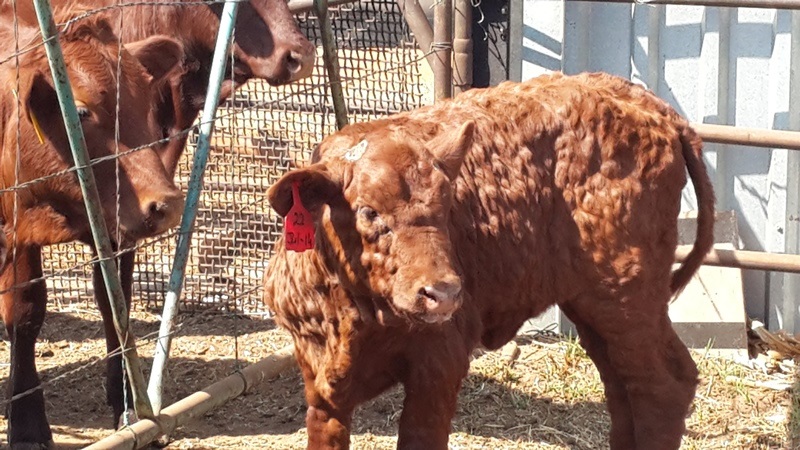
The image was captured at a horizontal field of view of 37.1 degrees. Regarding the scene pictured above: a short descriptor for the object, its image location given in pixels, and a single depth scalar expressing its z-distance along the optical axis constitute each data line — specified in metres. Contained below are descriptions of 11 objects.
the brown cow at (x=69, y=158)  4.68
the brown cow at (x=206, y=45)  6.04
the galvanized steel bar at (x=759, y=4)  6.04
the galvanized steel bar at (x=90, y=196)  4.08
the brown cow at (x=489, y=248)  3.97
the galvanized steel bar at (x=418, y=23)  6.75
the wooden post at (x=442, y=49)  6.52
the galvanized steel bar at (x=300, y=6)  6.46
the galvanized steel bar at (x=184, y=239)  4.86
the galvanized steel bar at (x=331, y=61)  5.80
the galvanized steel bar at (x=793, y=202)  6.57
